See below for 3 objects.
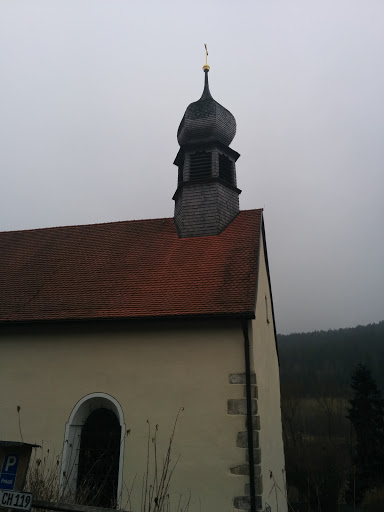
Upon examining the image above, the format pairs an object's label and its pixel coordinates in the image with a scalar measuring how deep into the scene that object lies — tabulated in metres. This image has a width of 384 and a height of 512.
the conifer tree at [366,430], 20.19
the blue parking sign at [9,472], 3.08
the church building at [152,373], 6.41
